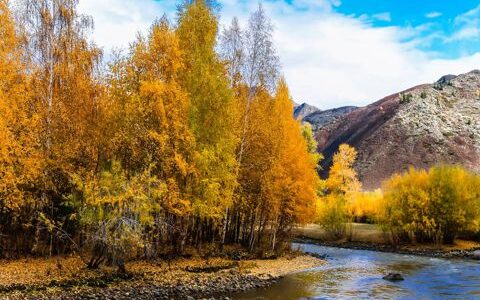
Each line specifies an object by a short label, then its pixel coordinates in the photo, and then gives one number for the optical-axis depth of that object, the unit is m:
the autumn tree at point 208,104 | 24.38
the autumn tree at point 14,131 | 19.86
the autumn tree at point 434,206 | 44.03
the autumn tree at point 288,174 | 30.94
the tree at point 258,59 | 31.25
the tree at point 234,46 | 31.44
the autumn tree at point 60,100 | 23.70
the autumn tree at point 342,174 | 68.19
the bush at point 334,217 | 52.51
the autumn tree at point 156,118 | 22.22
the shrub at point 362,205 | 64.31
